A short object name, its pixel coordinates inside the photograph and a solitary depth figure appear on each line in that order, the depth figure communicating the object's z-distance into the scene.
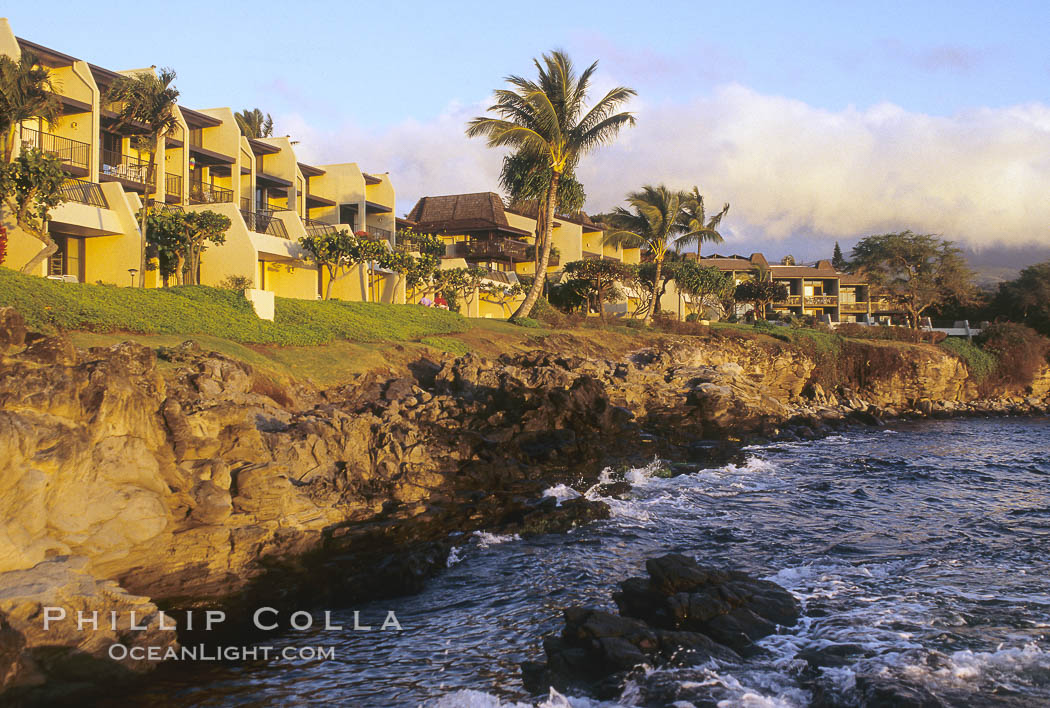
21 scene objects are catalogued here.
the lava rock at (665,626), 7.93
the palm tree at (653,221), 48.00
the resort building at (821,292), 83.69
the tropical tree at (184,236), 30.45
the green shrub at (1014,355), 49.62
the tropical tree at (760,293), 58.72
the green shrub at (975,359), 48.50
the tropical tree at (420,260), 39.59
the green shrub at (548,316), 39.69
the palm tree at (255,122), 53.82
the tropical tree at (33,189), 23.28
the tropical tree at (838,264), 77.00
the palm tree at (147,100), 30.06
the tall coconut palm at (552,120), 35.31
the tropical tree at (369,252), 36.56
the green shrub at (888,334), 50.78
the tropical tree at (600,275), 46.00
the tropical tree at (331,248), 36.03
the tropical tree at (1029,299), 57.69
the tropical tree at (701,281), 50.31
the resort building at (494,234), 55.34
